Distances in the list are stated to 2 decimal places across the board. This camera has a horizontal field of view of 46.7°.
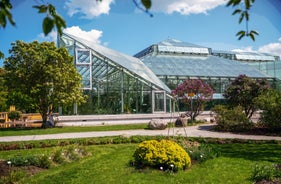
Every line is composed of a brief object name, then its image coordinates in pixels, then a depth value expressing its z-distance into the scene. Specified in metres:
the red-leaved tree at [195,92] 21.88
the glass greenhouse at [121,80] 27.38
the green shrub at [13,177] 6.61
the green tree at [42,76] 20.42
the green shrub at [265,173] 6.54
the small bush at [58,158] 8.63
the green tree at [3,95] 25.78
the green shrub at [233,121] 17.12
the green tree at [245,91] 19.91
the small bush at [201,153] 8.49
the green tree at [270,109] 15.98
